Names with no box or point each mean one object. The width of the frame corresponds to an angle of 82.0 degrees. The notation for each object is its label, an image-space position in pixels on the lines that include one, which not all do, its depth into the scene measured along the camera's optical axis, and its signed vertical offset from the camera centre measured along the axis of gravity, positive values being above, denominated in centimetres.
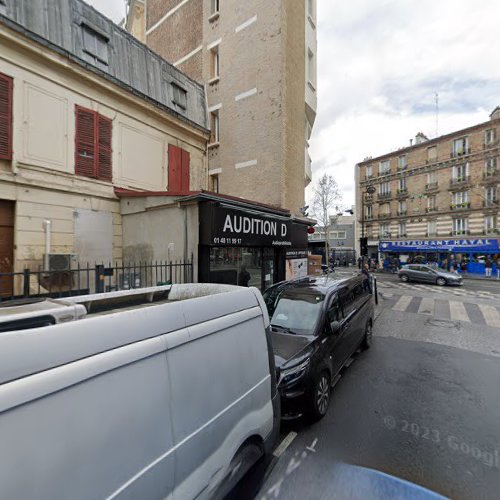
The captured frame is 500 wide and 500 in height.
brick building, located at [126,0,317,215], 1135 +705
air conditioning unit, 657 -16
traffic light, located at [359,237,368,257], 1605 +36
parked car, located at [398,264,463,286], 1862 -160
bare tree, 3319 +665
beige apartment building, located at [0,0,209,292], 628 +323
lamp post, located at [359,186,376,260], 1603 +36
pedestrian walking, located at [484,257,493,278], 2491 -134
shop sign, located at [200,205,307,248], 726 +72
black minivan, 363 -128
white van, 104 -69
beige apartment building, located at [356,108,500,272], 2788 +599
